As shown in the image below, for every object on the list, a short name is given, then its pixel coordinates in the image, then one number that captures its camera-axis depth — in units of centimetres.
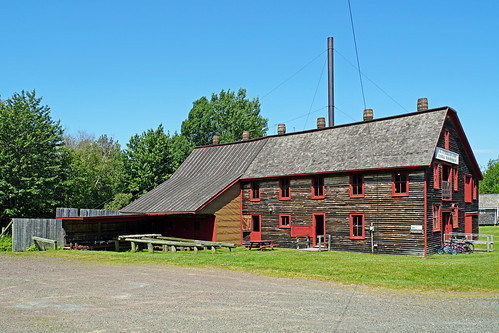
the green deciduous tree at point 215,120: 6656
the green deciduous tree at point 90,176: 4390
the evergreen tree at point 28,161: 3731
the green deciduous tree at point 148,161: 4978
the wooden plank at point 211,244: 2732
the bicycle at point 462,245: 2752
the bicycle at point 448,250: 2749
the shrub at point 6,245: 2859
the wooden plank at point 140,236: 2909
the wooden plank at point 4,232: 2969
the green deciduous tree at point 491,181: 10866
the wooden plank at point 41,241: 2795
